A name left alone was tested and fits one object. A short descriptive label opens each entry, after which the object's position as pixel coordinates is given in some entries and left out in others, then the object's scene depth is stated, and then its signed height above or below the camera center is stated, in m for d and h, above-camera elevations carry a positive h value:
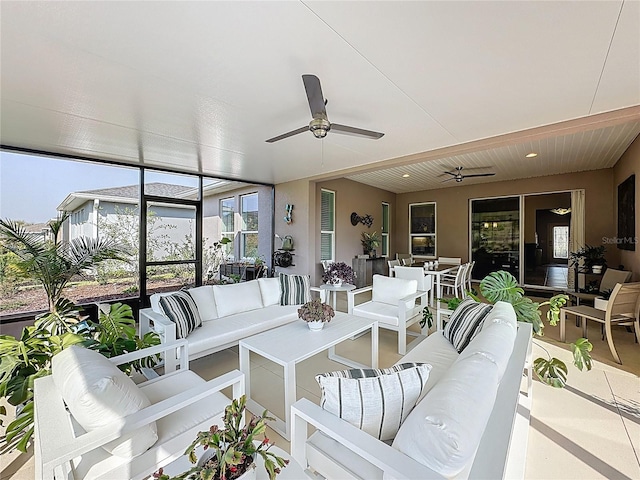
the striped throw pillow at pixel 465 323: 2.16 -0.69
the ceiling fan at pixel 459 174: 5.71 +1.39
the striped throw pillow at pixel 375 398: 1.20 -0.70
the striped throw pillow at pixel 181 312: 2.64 -0.72
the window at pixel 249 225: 6.67 +0.34
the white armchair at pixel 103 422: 1.16 -0.84
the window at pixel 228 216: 6.77 +0.57
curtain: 6.02 +0.33
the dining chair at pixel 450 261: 6.67 -0.52
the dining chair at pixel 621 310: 3.11 -0.82
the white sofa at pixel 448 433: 0.92 -0.75
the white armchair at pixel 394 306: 3.23 -0.88
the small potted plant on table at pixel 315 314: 2.62 -0.72
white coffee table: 2.03 -0.89
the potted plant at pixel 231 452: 0.86 -0.69
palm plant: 2.61 -0.18
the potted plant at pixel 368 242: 7.64 -0.07
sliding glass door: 7.10 +0.12
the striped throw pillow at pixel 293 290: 3.86 -0.72
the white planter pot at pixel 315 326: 2.64 -0.83
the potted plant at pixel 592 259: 5.05 -0.36
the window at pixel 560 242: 6.89 -0.06
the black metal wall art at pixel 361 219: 7.27 +0.54
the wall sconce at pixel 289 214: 6.04 +0.55
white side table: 4.26 -0.76
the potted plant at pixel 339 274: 4.52 -0.57
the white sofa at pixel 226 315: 2.65 -0.91
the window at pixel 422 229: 8.35 +0.32
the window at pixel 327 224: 6.64 +0.37
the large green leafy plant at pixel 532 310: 2.18 -0.65
